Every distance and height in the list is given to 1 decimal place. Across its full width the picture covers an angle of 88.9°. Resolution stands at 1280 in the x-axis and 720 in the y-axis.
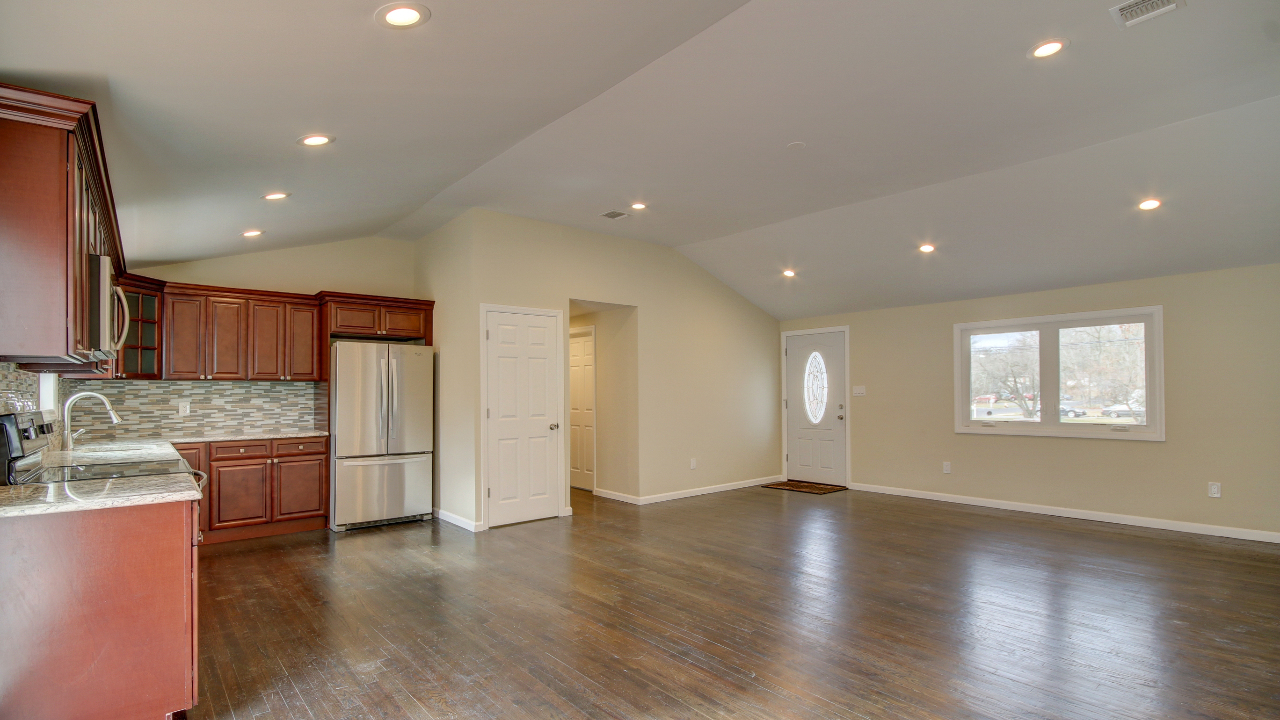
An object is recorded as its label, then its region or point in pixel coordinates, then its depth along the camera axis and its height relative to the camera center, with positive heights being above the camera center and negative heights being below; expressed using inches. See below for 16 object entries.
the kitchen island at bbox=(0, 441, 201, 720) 81.9 -30.1
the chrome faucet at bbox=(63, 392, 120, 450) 135.0 -14.6
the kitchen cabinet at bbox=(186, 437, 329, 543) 203.2 -37.4
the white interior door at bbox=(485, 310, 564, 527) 225.3 -16.7
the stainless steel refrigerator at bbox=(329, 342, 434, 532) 217.6 -21.4
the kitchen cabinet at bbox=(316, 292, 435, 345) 225.0 +19.7
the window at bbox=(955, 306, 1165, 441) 227.3 -3.4
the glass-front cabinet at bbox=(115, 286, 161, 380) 189.3 +9.5
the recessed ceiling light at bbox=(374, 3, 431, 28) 83.4 +46.6
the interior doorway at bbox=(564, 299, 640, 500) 271.1 -12.5
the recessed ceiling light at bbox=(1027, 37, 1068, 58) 115.3 +57.2
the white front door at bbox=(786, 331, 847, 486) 311.1 -19.5
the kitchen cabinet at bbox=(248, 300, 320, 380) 216.2 +10.2
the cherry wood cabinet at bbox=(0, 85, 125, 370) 79.1 +18.5
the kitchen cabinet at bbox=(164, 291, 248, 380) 201.6 +10.8
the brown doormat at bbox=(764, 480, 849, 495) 296.0 -55.5
